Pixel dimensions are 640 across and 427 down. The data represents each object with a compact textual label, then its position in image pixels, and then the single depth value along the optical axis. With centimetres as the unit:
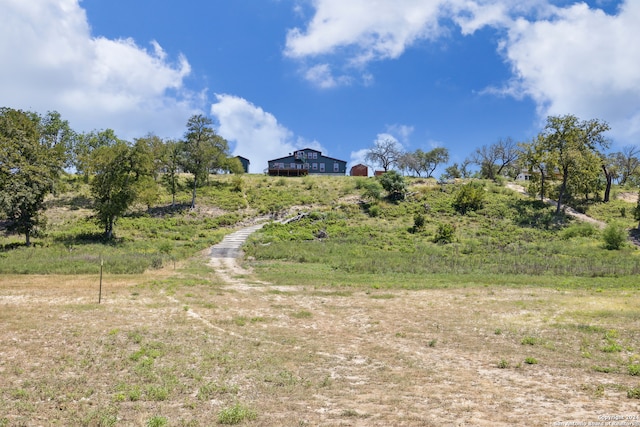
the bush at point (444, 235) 4550
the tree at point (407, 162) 11175
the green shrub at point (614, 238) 4166
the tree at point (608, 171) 6191
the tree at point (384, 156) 11219
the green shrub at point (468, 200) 6047
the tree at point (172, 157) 5834
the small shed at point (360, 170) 10906
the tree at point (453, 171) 11319
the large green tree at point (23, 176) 3369
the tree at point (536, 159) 5738
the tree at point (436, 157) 11750
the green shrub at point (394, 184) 6438
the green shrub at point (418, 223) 5084
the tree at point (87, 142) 6056
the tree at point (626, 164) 9638
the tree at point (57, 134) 5903
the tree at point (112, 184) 4141
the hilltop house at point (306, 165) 10119
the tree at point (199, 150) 5822
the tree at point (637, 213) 4907
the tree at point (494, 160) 9785
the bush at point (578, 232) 4834
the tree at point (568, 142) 5581
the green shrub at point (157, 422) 810
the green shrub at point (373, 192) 6328
